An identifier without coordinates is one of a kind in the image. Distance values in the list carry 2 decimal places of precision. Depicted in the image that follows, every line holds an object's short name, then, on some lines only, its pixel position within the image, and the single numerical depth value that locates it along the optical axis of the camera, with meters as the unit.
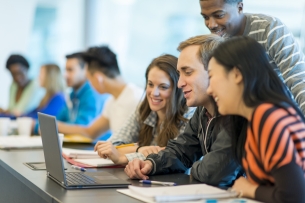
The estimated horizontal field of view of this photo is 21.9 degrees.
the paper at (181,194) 2.09
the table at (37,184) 2.26
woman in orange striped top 2.03
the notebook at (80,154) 3.47
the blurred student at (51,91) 6.73
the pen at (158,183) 2.54
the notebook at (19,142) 4.00
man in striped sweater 2.98
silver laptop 2.49
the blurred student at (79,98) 6.14
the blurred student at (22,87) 7.54
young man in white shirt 5.09
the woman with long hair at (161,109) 3.52
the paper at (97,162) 3.17
